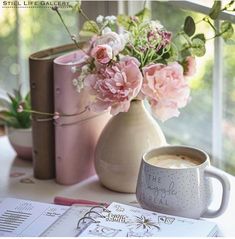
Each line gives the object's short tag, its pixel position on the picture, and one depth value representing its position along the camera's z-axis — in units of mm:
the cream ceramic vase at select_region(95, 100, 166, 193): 1087
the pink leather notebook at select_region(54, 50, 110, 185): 1120
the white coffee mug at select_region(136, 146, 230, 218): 955
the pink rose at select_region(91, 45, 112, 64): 1013
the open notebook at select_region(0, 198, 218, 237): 911
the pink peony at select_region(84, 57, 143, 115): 1009
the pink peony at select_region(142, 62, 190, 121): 1031
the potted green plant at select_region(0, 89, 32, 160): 1248
